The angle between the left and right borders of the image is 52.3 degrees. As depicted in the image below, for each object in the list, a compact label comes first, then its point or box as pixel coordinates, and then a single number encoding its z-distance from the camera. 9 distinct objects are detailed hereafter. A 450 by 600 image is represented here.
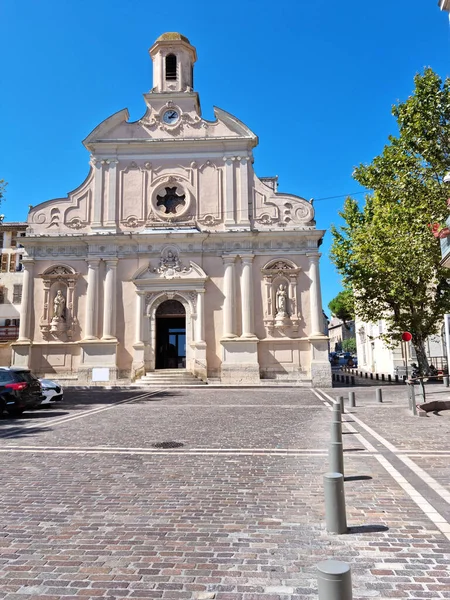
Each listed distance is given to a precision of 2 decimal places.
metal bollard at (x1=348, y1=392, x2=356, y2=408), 15.12
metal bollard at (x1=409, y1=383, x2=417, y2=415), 12.75
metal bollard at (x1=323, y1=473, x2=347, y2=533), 4.27
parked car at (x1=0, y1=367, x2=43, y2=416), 13.29
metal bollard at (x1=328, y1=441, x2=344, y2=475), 4.92
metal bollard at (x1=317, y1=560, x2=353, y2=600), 2.22
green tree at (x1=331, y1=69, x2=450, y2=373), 17.52
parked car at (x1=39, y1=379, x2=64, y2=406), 16.72
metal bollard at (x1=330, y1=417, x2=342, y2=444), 5.64
